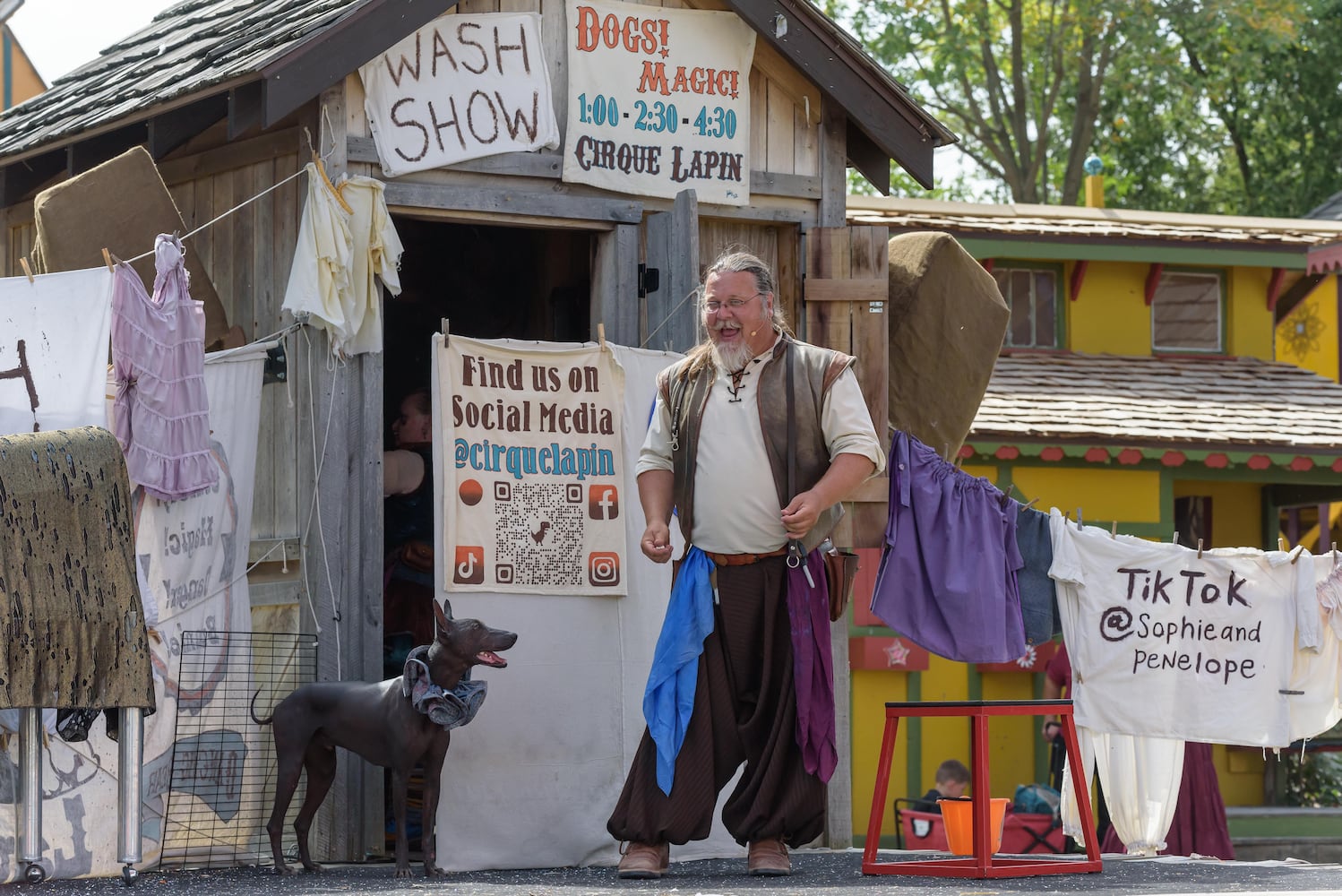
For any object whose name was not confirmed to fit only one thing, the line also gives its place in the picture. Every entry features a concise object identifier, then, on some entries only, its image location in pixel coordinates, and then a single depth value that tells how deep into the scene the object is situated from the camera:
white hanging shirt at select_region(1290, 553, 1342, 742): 20.66
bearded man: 12.97
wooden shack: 15.57
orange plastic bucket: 17.07
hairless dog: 13.93
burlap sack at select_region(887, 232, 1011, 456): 17.77
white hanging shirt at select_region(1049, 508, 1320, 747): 19.98
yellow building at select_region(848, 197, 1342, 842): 30.49
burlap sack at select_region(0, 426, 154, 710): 11.96
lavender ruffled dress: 14.16
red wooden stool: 13.26
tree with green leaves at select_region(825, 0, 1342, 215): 53.41
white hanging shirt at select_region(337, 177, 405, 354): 15.69
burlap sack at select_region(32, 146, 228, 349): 15.50
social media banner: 15.63
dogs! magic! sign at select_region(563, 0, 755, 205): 17.06
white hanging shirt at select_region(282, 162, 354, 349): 15.36
